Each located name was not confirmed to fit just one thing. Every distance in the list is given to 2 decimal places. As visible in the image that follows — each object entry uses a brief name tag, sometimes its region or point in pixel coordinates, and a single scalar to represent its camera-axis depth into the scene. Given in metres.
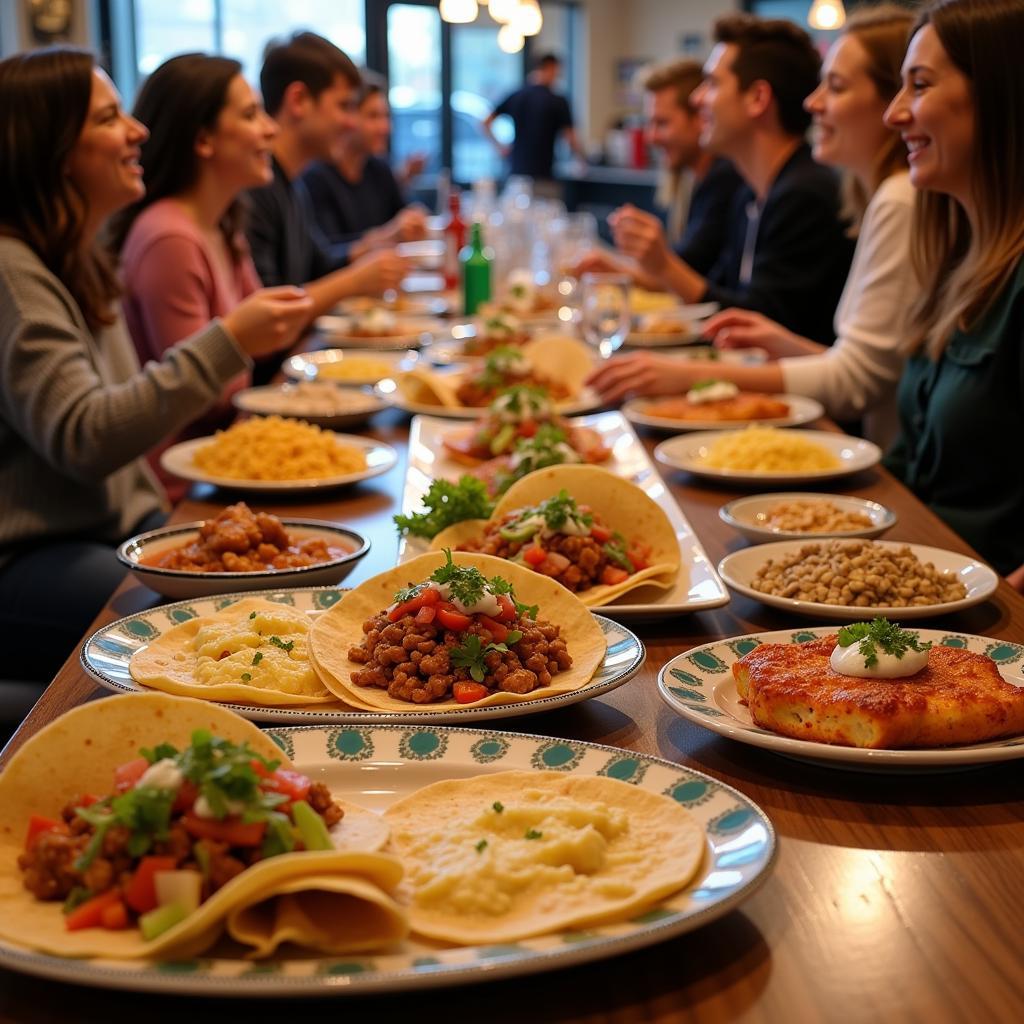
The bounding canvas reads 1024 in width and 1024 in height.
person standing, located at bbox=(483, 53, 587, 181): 15.37
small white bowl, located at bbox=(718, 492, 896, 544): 2.10
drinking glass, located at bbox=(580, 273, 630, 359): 3.39
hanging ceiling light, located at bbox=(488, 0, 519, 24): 11.11
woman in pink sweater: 3.78
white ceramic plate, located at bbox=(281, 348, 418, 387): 3.65
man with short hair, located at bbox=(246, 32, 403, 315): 5.53
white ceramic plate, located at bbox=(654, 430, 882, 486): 2.55
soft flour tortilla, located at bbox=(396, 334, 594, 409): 3.48
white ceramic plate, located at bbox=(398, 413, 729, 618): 1.78
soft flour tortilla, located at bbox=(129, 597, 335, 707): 1.46
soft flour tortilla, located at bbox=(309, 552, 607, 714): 1.47
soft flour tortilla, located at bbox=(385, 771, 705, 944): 1.04
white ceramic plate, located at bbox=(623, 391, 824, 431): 2.99
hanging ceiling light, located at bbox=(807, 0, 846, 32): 9.63
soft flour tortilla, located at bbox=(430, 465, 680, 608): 1.97
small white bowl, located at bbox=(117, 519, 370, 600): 1.87
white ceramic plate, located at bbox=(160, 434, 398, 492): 2.50
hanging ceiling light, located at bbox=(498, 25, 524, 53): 13.72
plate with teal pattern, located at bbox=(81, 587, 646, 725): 1.42
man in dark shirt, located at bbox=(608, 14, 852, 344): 4.51
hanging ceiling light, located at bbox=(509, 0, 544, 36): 11.53
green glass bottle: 5.05
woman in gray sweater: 2.61
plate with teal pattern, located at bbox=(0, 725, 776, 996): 0.94
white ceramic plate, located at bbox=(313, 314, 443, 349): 4.27
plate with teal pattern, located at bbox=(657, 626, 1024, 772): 1.29
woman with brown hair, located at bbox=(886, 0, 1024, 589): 2.58
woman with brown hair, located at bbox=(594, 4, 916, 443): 3.27
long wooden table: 0.99
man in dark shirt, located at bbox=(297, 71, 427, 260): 7.84
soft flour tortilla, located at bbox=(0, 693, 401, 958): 1.02
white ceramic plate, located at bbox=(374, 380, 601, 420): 3.14
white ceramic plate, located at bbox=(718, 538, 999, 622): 1.75
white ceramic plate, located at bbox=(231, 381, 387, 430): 3.09
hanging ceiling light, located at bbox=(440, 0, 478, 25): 10.91
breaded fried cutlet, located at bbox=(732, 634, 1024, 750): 1.33
